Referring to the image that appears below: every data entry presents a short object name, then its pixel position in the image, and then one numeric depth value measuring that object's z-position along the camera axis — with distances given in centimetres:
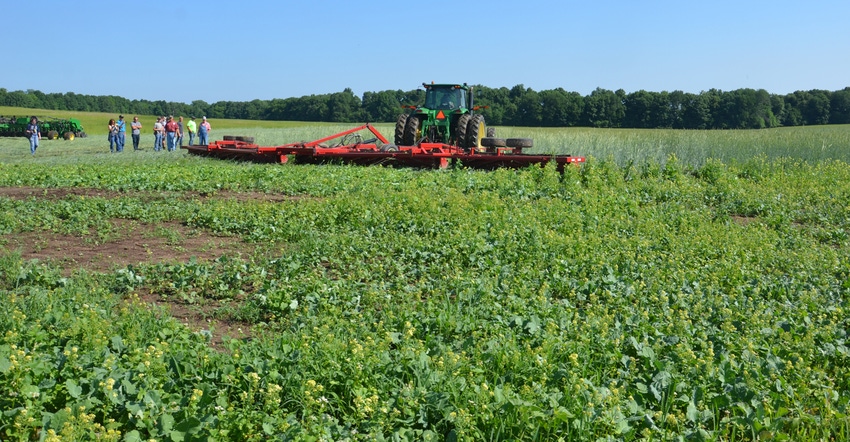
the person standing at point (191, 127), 2883
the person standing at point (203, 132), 2708
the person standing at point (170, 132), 2589
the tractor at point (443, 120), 1991
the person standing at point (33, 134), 2558
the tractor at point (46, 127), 4047
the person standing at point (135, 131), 2744
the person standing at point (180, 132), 2763
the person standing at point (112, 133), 2630
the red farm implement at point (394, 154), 1586
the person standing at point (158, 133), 2619
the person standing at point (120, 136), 2659
